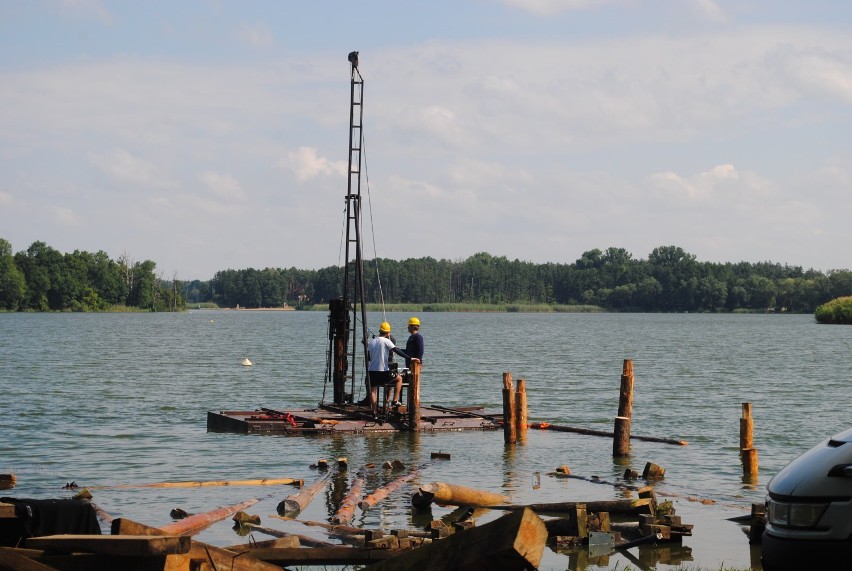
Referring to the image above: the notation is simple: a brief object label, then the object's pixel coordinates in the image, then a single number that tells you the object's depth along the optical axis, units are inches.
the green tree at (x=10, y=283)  7293.3
